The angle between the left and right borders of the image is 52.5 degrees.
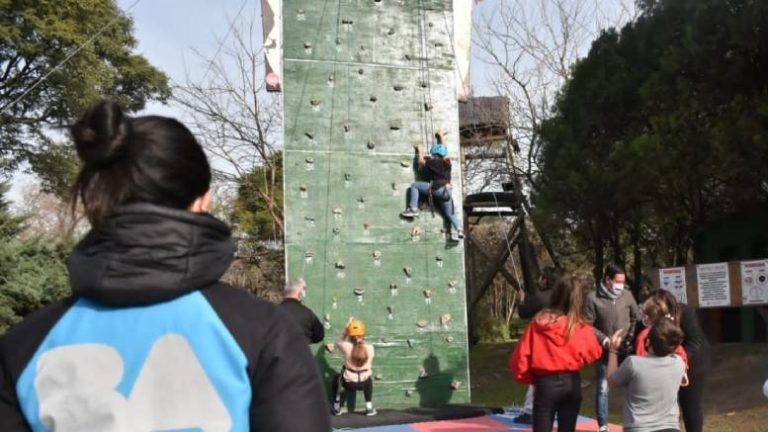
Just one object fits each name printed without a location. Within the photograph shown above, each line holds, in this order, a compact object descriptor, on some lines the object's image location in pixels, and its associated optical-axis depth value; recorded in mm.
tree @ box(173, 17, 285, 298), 18750
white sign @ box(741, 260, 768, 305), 9609
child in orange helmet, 8992
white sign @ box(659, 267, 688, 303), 10367
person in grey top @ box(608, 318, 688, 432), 4398
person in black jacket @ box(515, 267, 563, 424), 6574
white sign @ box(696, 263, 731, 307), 10047
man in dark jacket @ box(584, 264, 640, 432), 6695
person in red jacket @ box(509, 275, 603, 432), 5176
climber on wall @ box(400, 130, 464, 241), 9773
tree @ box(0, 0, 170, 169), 17000
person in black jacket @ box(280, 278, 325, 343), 6648
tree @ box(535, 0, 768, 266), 10945
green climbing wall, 9570
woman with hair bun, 1270
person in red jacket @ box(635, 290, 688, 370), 5211
